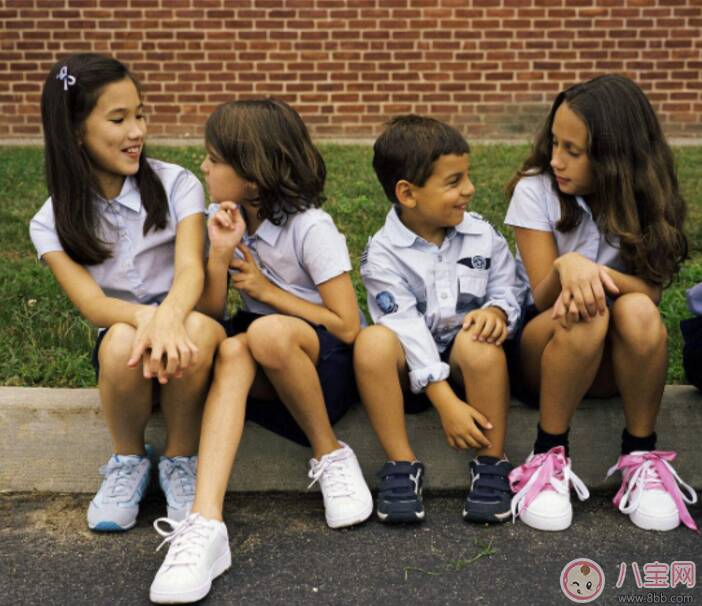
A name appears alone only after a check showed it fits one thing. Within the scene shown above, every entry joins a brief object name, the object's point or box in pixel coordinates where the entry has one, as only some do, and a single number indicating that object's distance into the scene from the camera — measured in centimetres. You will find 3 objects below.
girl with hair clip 292
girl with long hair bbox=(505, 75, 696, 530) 295
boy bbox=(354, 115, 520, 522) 302
